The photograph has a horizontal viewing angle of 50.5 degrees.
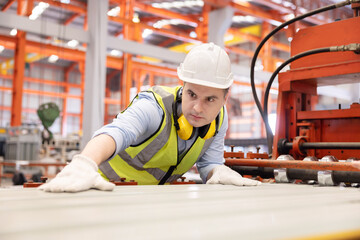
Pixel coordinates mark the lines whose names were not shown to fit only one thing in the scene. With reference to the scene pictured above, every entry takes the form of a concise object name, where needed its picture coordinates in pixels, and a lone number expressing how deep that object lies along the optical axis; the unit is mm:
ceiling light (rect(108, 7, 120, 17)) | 13797
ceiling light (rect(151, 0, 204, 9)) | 12922
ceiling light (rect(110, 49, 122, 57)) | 17878
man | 1794
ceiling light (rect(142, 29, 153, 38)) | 13841
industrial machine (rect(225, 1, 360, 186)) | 2387
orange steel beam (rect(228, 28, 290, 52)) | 13551
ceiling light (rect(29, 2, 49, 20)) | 10340
